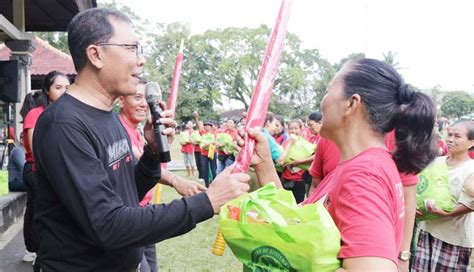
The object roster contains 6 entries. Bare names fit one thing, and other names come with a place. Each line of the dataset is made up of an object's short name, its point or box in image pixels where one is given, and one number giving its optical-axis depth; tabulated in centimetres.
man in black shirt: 149
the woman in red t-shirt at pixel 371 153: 133
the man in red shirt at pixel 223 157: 1172
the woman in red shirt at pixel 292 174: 668
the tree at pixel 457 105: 5072
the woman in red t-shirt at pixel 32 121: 415
